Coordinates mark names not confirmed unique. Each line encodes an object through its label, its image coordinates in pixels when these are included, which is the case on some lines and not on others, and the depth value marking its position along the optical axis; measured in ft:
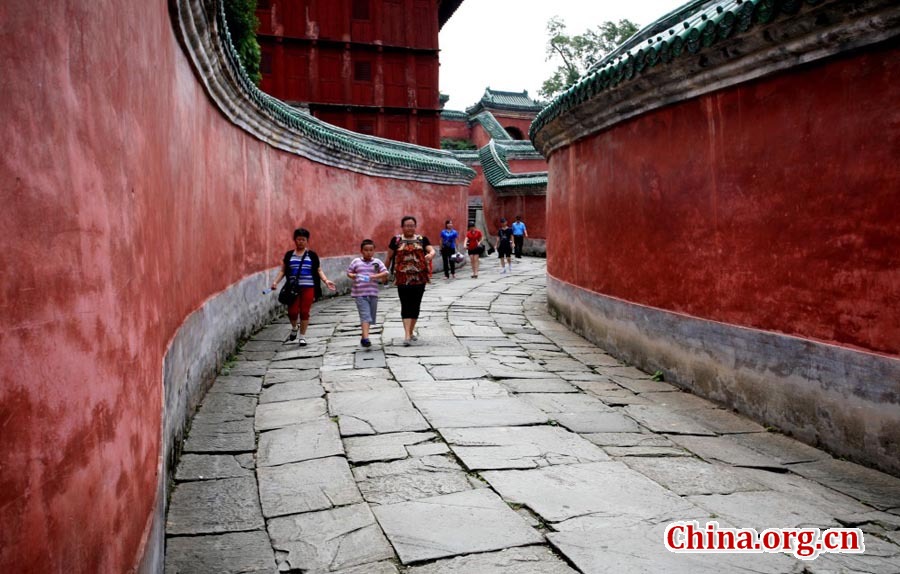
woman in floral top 26.43
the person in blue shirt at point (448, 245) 52.95
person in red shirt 55.26
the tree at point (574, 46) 114.42
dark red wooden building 74.23
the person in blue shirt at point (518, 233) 70.74
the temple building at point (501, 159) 81.82
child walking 26.21
